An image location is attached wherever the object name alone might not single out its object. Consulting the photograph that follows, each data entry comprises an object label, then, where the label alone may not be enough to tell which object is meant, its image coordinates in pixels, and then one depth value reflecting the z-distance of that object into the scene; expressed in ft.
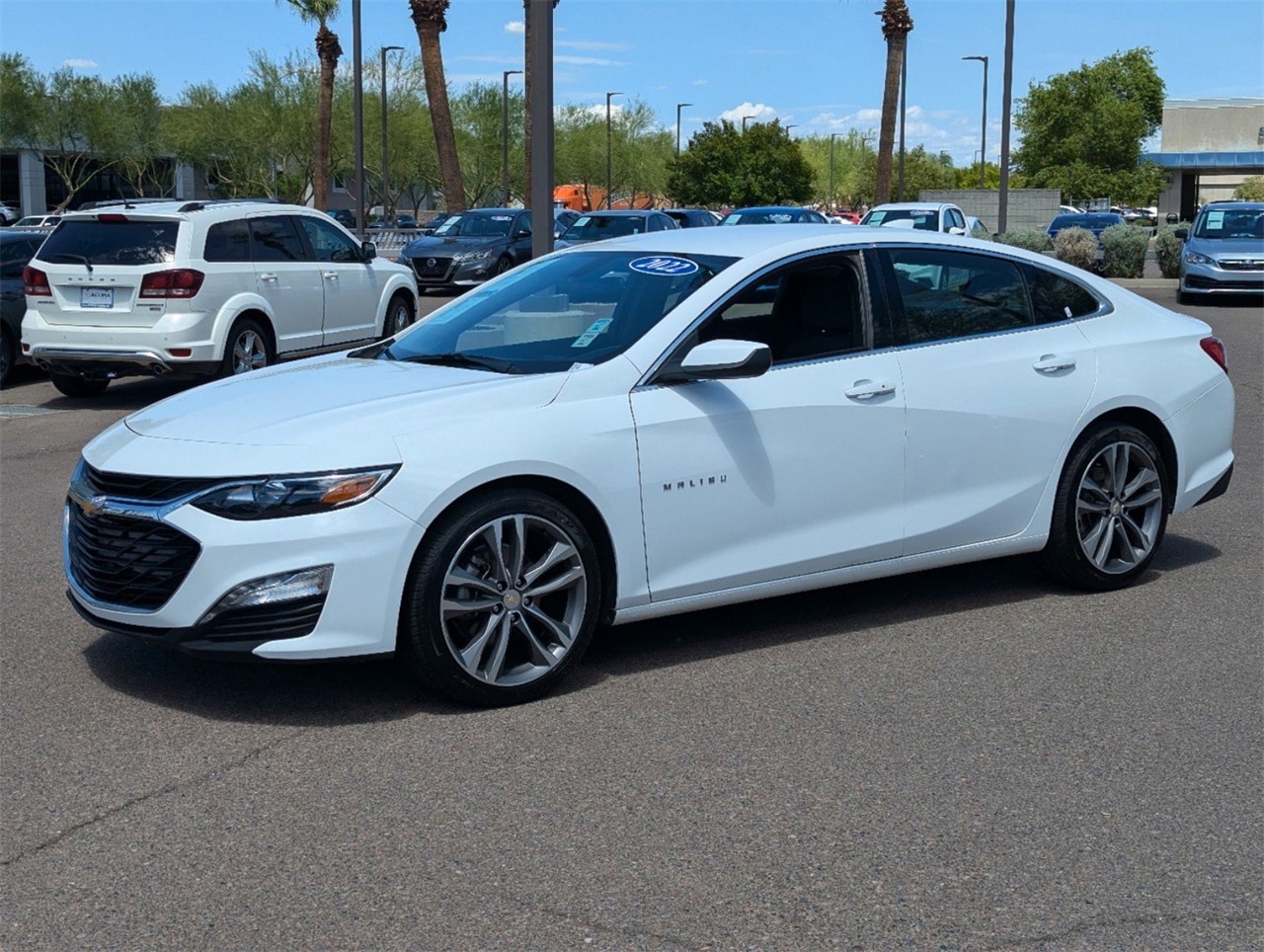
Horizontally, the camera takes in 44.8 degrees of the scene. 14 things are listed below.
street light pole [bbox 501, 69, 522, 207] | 201.87
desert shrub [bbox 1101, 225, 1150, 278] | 104.88
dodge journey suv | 42.78
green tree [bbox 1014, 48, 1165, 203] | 250.78
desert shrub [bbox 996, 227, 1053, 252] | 104.63
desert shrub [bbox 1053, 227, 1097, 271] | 102.41
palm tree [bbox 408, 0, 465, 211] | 118.32
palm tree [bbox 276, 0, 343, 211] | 167.12
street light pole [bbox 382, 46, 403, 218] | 175.11
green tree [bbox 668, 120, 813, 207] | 226.38
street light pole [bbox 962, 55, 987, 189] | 224.94
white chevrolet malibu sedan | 15.88
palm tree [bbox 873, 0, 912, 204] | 137.59
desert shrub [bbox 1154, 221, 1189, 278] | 107.55
